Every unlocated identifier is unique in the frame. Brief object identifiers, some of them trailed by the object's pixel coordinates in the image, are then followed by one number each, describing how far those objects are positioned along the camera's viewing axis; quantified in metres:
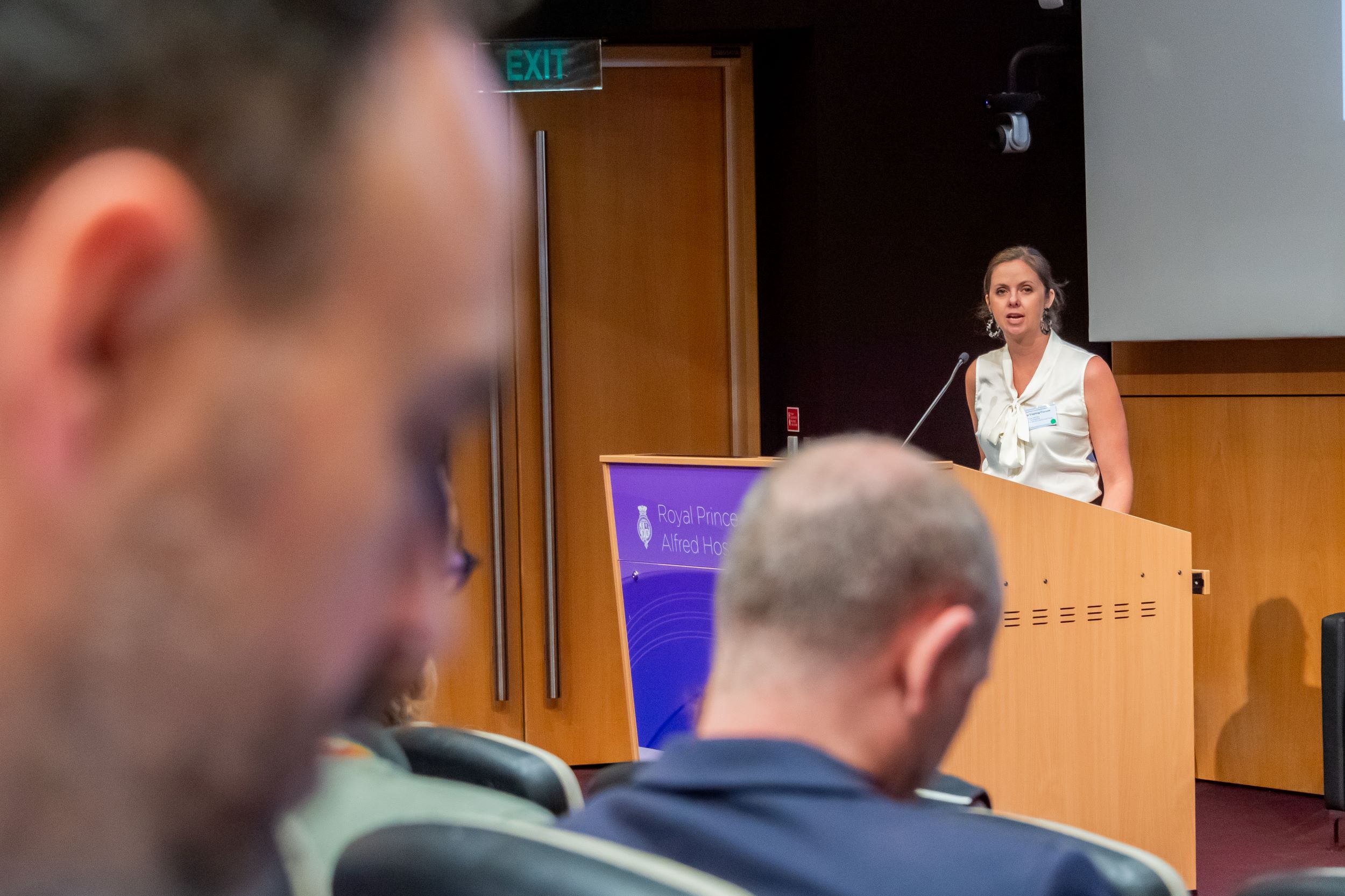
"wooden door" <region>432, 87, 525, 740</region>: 9.61
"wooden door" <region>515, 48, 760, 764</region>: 9.85
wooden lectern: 6.20
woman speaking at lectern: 7.45
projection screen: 7.95
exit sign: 9.33
